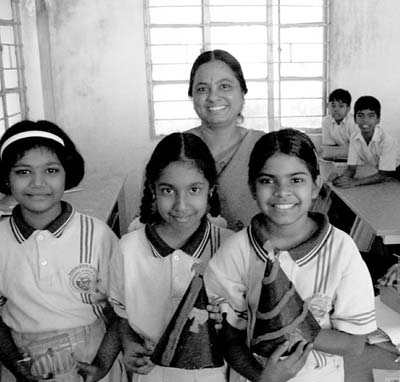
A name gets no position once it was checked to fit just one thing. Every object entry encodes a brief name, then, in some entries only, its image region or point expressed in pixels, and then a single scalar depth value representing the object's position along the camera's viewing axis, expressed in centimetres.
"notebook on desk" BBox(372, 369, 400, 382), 138
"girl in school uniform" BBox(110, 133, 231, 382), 134
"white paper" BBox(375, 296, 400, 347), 154
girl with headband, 138
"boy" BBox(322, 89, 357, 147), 531
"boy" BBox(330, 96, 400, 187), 378
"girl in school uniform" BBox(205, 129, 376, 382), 117
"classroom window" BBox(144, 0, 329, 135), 542
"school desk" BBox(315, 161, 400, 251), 270
